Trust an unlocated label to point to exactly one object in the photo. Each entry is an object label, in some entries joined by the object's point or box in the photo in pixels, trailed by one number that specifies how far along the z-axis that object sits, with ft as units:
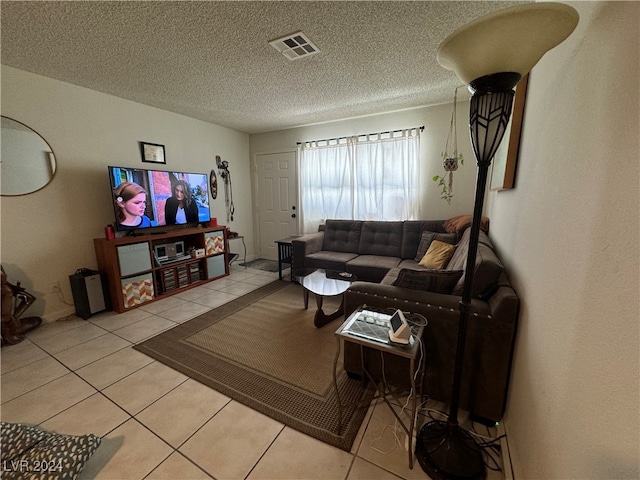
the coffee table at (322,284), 7.76
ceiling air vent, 6.06
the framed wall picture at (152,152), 10.48
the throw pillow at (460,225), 8.64
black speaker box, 8.32
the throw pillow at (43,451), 3.64
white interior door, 14.89
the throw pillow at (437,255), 8.18
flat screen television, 9.04
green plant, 10.99
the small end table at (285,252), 12.43
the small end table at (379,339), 3.63
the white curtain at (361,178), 11.68
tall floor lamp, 2.35
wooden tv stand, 8.82
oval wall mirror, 7.26
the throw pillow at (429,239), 9.36
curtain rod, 11.16
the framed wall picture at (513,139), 5.20
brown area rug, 4.77
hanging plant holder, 10.64
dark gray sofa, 4.09
